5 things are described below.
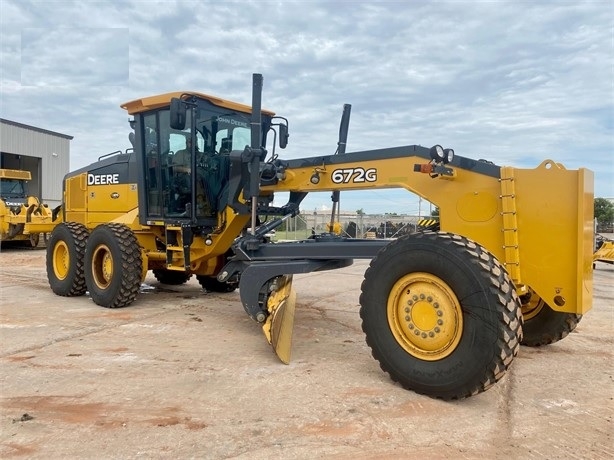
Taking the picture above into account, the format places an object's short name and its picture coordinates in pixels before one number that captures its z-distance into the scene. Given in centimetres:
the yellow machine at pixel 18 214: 1490
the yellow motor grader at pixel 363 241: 367
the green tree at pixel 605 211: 4059
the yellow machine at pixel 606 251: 1330
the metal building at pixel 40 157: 2908
